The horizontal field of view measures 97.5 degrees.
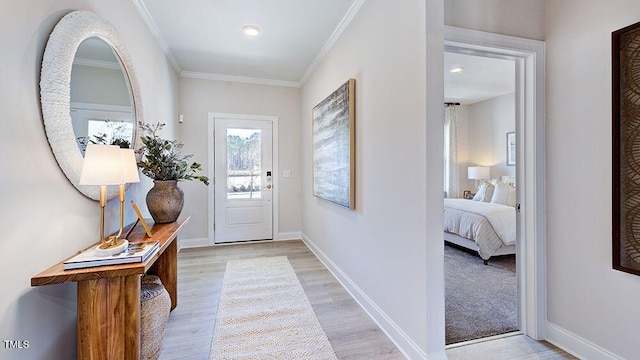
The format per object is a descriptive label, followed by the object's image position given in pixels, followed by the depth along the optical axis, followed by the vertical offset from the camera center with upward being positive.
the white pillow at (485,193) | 4.72 -0.24
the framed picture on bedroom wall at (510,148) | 5.35 +0.59
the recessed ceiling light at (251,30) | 2.85 +1.55
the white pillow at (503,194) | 4.14 -0.24
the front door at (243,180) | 4.36 +0.00
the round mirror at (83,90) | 1.31 +0.51
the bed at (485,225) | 3.38 -0.58
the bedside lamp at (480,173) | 5.61 +0.12
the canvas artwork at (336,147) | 2.54 +0.35
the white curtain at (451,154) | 6.19 +0.56
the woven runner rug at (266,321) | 1.80 -1.08
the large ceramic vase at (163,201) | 2.03 -0.15
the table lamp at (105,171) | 1.25 +0.04
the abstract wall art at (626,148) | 1.45 +0.16
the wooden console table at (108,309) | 1.19 -0.57
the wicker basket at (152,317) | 1.59 -0.81
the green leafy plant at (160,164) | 2.05 +0.13
